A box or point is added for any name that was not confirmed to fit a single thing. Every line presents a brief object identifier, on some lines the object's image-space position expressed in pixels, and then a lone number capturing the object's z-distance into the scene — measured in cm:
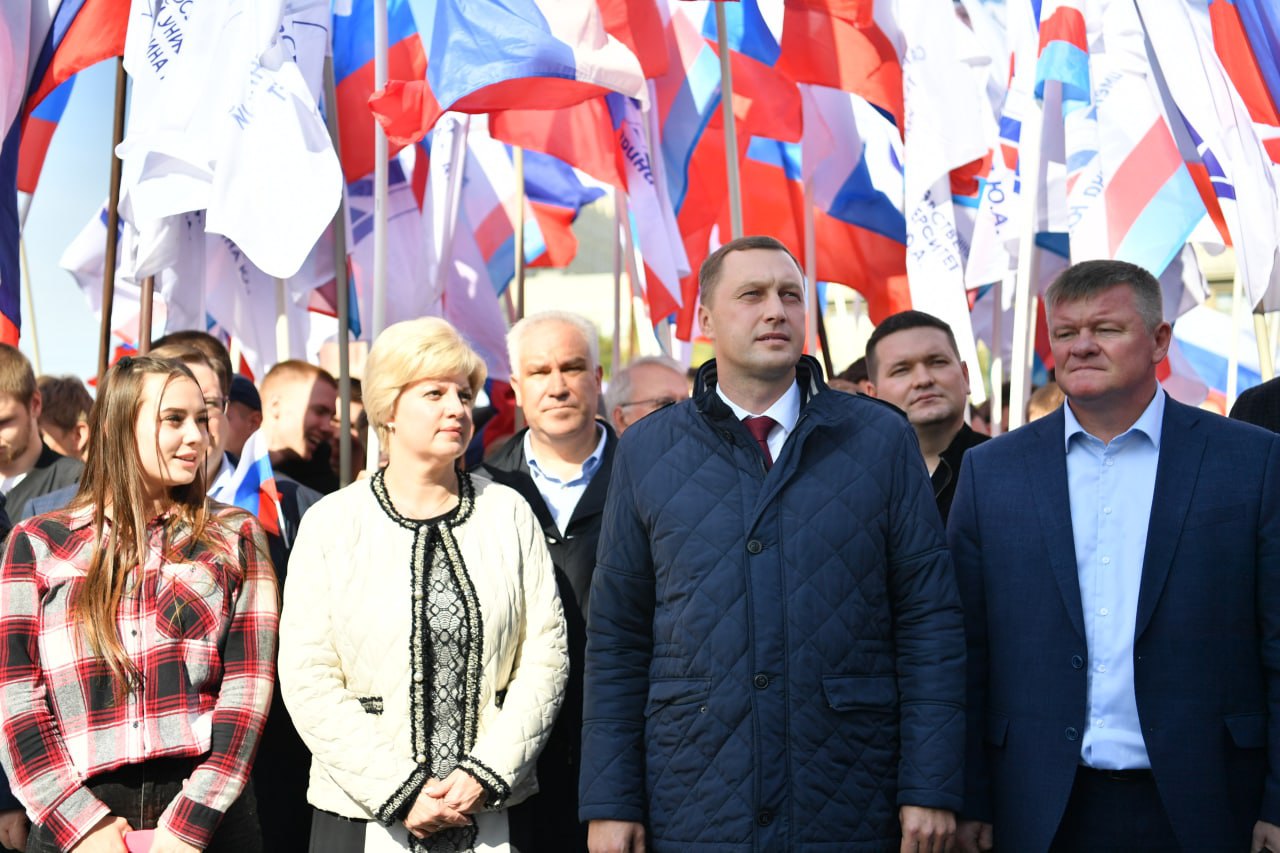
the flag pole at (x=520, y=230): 929
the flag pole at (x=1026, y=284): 722
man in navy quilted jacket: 338
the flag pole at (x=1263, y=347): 817
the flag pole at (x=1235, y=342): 920
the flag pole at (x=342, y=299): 629
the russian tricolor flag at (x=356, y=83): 810
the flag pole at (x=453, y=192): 808
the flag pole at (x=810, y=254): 882
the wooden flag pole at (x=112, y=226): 712
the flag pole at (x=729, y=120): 770
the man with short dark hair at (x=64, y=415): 646
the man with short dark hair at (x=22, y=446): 509
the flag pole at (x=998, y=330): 896
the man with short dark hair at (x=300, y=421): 642
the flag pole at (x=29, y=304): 1002
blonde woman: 369
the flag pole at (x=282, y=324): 795
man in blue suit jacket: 345
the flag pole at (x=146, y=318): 711
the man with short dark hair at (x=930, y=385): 497
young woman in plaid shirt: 362
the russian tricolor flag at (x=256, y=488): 481
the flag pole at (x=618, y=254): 900
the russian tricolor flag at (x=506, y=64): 652
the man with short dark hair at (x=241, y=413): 550
